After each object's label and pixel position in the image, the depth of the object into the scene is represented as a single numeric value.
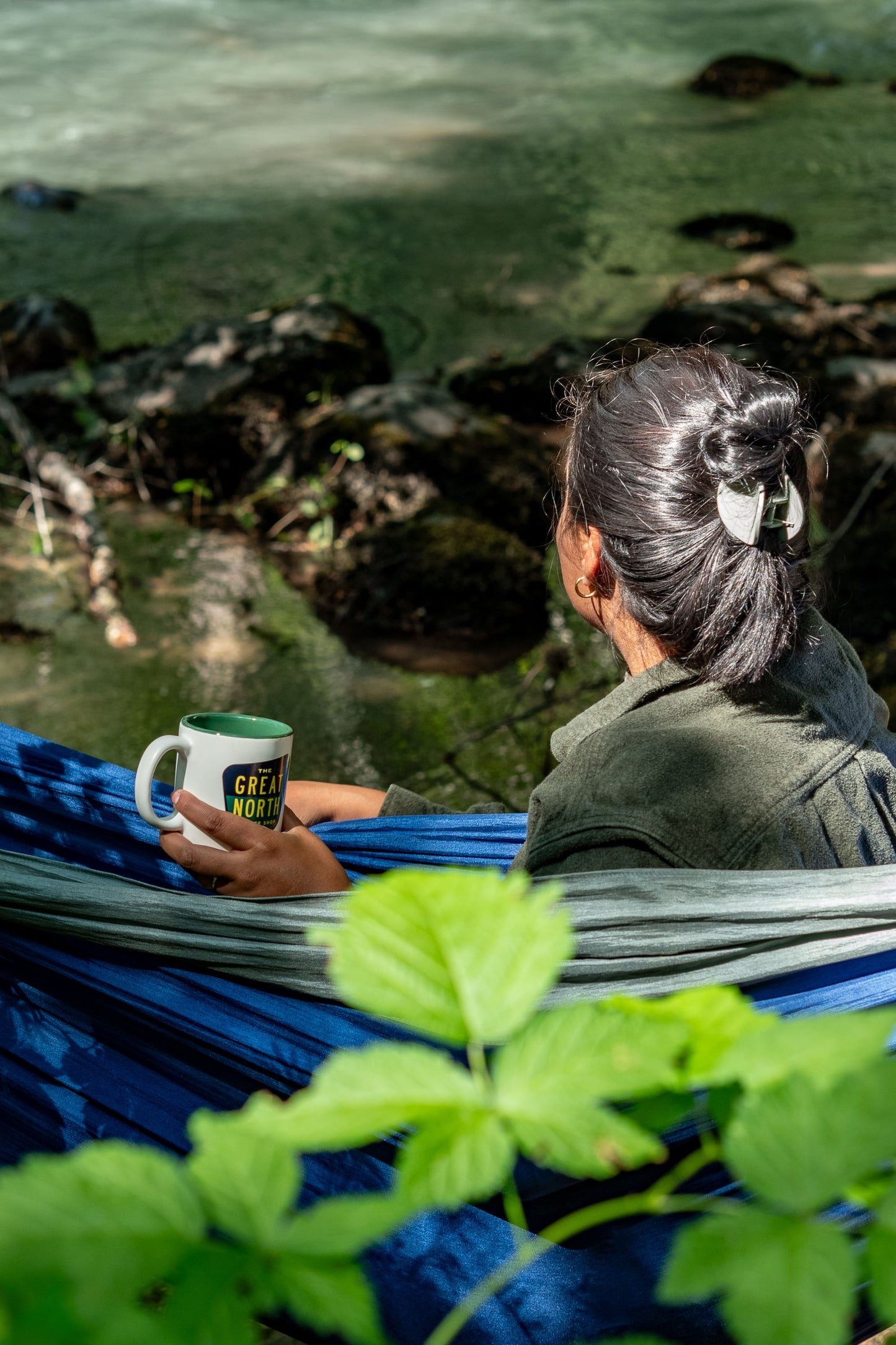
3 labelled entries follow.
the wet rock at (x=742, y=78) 11.14
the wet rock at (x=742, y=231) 7.85
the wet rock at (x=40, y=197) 8.65
